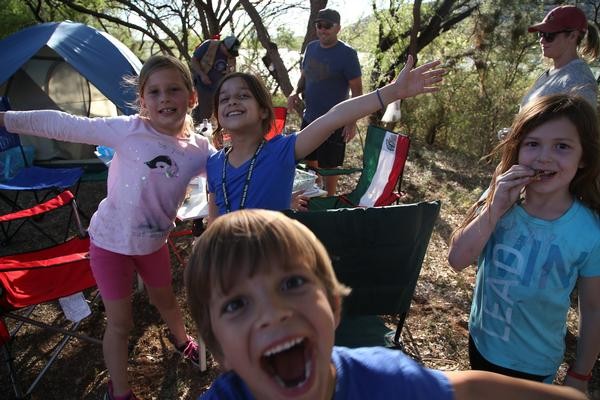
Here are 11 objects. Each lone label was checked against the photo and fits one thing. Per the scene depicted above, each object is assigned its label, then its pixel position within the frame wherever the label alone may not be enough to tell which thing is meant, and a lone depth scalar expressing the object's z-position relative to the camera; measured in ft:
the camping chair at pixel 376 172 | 10.44
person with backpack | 17.76
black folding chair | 5.45
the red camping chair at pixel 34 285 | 6.52
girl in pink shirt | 5.93
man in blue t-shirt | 12.53
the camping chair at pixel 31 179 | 12.51
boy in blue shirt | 2.45
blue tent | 16.16
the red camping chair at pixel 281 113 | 16.06
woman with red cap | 8.28
